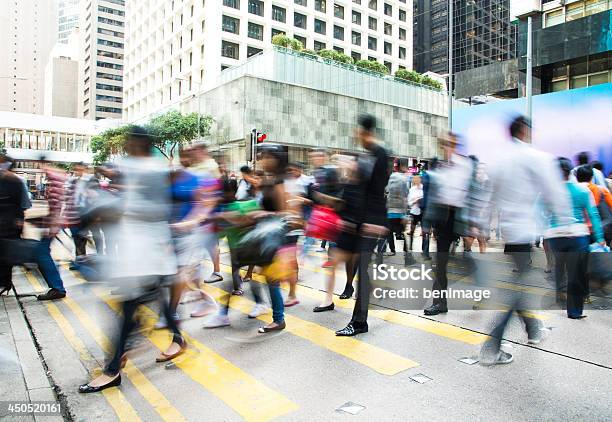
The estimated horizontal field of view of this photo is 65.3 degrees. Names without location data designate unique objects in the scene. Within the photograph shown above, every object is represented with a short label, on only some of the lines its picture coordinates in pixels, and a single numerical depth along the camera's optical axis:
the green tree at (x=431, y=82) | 51.03
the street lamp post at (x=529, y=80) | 17.19
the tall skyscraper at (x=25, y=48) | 146.00
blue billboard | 19.16
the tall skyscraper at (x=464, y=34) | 77.62
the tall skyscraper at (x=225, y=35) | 46.88
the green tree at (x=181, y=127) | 37.06
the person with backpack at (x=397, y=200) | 9.35
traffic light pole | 18.05
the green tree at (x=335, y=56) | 45.47
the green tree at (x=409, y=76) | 49.47
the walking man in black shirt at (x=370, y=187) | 4.38
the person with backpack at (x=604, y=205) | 6.65
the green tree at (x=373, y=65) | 49.05
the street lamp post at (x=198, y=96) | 37.22
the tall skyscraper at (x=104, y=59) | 99.69
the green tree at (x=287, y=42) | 44.75
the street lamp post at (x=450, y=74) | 20.62
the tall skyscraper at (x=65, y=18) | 160.00
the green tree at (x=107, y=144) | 40.12
